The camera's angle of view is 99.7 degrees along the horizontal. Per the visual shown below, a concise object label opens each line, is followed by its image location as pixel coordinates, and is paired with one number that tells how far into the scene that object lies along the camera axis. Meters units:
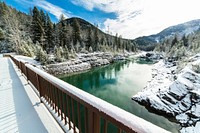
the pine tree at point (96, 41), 30.18
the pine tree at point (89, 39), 28.37
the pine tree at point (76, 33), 25.38
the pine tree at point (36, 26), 18.75
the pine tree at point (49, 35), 20.48
